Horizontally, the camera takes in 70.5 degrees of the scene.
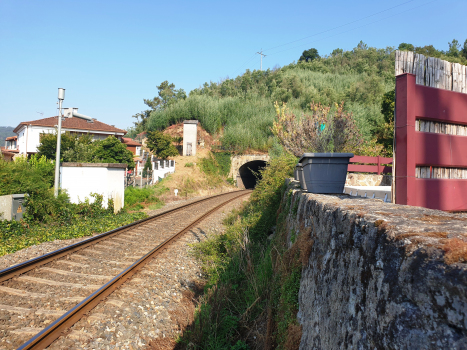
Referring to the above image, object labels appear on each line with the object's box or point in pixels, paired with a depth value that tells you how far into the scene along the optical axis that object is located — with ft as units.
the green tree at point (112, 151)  89.59
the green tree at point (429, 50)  163.27
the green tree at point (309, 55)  289.94
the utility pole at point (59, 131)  40.57
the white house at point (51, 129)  133.49
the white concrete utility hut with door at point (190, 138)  114.52
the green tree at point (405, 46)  226.01
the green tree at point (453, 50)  174.64
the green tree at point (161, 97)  221.87
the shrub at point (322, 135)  29.22
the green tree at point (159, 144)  105.29
